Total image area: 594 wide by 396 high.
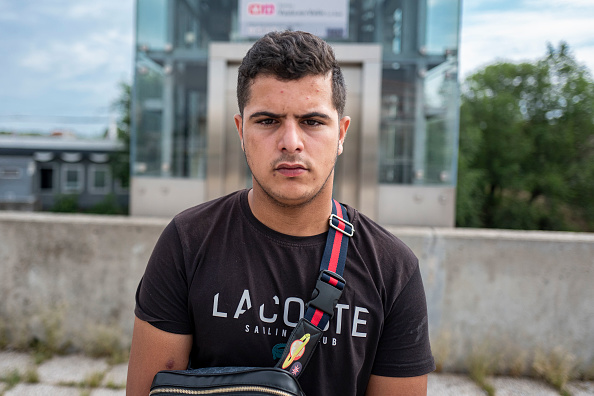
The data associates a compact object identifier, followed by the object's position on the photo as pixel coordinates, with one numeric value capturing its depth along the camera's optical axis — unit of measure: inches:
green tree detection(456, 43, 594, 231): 1052.5
